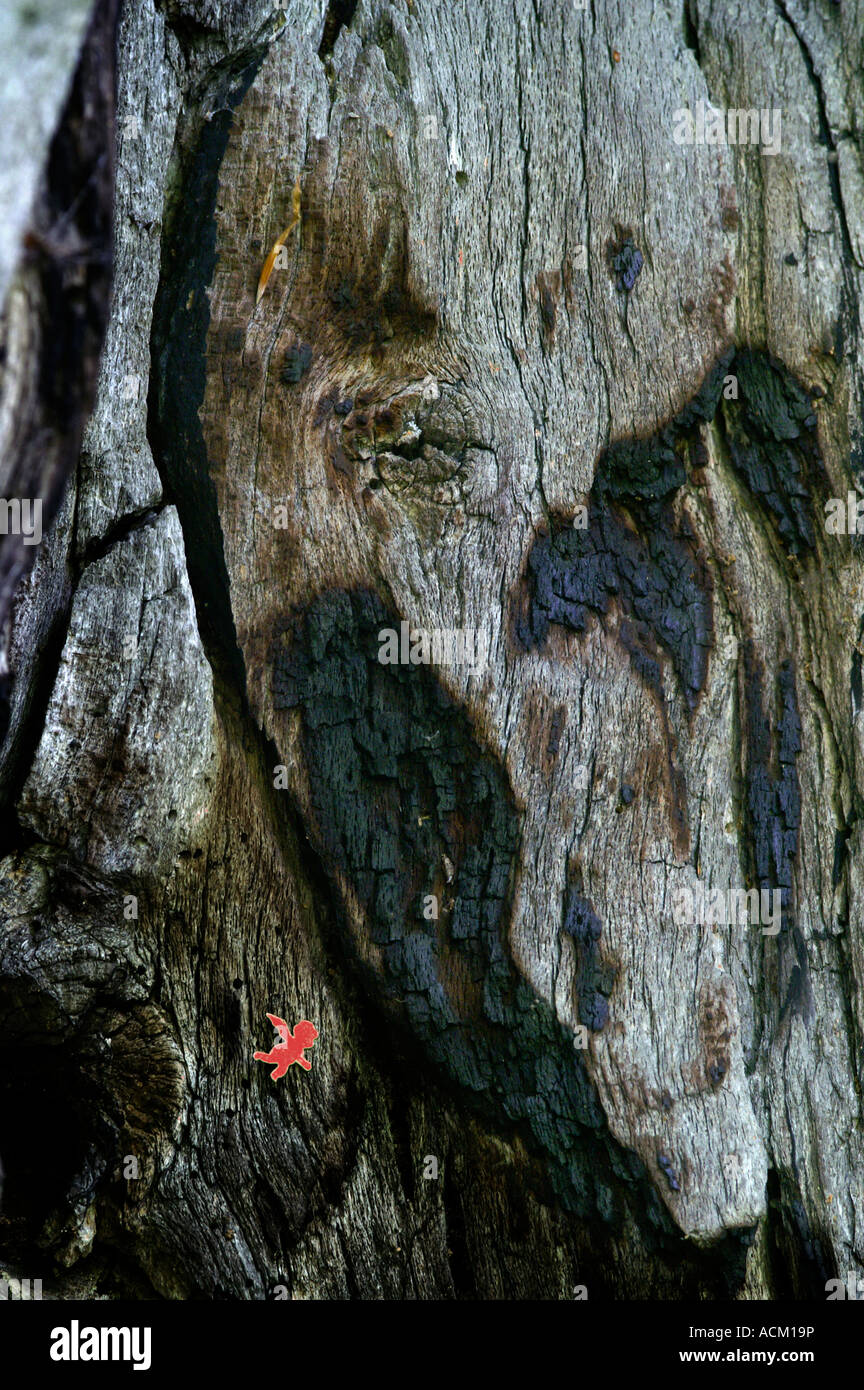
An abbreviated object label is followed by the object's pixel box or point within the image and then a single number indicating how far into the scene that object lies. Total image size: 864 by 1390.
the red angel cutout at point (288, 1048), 2.46
